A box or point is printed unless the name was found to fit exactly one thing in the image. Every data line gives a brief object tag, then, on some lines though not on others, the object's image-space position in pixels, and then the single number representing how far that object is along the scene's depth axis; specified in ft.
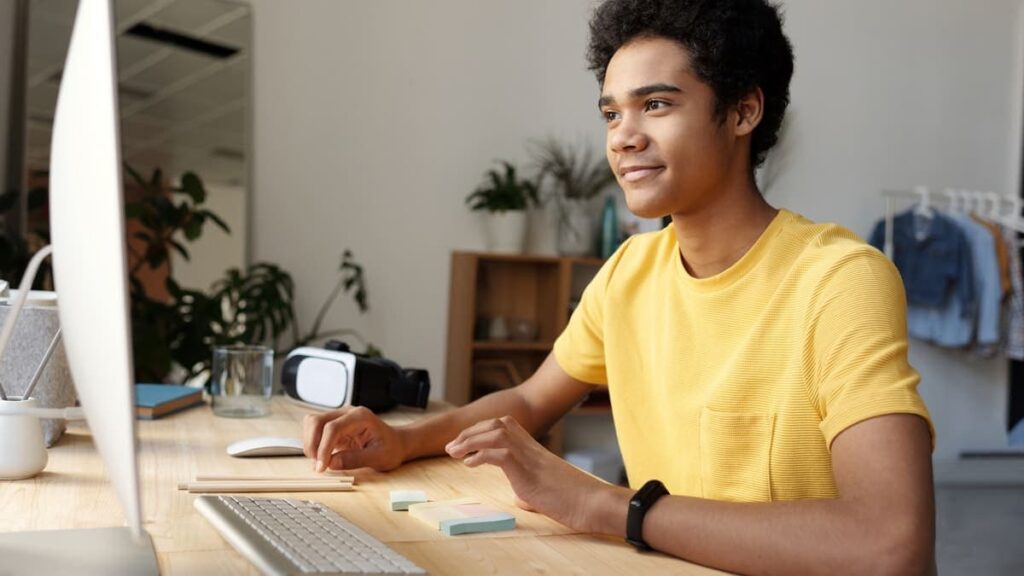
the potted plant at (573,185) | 14.02
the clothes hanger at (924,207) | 15.64
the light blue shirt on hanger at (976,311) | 15.30
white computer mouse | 4.63
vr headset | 6.04
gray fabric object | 4.61
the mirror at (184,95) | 11.19
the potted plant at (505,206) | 13.47
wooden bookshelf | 13.51
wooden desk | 3.08
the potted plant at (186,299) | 11.21
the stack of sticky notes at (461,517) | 3.39
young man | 3.24
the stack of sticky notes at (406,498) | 3.73
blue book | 5.74
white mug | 3.94
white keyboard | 2.76
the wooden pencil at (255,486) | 3.90
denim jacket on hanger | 15.20
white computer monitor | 1.92
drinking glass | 5.95
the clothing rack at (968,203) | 15.80
